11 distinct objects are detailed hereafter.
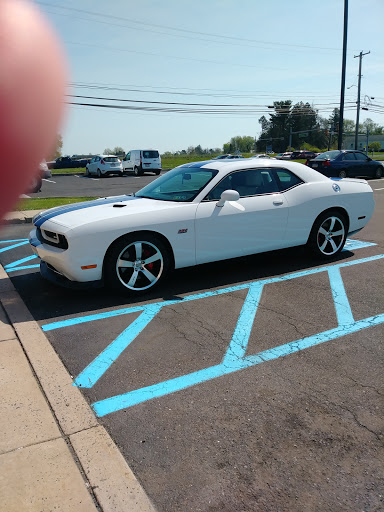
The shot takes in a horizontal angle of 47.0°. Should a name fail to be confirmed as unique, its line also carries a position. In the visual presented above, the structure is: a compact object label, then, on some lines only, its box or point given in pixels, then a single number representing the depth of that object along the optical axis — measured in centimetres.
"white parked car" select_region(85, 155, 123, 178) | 2775
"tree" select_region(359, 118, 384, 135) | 14200
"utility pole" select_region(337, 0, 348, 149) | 2382
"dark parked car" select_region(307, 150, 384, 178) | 1878
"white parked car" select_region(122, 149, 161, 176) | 2831
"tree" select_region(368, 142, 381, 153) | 10608
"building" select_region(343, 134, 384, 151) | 11538
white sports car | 463
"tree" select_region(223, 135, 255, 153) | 13552
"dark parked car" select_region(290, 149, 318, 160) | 6594
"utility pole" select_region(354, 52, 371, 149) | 4900
